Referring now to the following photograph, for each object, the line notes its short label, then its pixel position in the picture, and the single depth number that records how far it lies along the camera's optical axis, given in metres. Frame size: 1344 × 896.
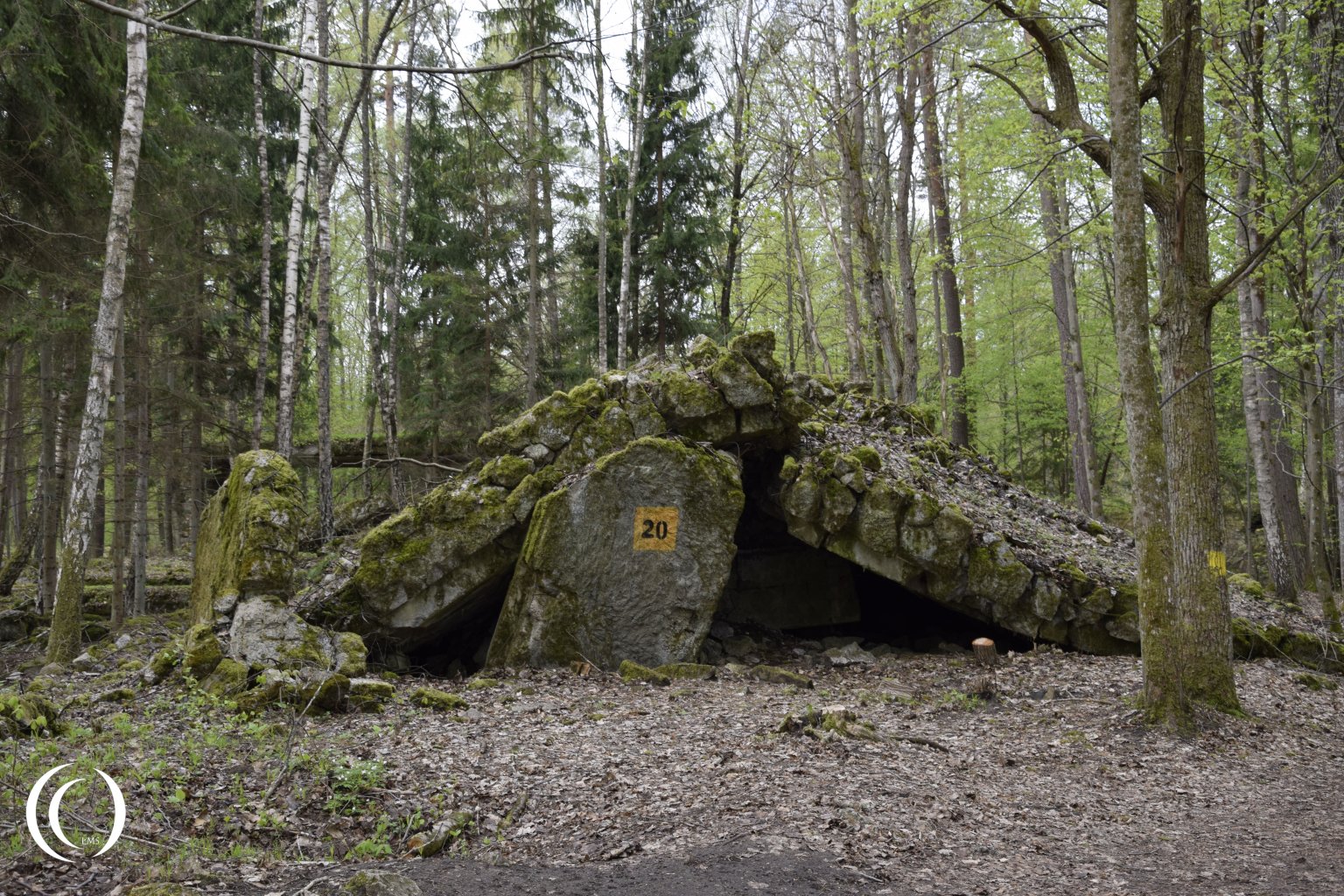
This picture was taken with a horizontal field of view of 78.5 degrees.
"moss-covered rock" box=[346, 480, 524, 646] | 8.30
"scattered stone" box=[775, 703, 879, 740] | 5.86
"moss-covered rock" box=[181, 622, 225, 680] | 6.80
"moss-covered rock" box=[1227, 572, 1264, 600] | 10.22
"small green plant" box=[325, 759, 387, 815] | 4.38
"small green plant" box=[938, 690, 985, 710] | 7.20
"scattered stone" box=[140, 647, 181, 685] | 6.86
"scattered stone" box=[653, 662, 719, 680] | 8.22
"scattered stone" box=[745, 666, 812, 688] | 7.95
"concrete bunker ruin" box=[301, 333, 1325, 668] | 8.47
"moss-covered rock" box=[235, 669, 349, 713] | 6.13
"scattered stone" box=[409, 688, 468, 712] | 6.66
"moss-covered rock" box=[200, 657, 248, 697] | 6.39
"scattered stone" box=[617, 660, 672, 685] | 7.99
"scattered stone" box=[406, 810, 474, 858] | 4.00
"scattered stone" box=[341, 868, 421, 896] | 3.24
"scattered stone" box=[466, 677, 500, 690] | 7.47
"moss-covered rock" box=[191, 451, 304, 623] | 7.51
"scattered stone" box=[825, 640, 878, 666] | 9.11
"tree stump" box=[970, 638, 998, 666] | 8.67
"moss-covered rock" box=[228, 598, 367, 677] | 6.96
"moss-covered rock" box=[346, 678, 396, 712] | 6.39
